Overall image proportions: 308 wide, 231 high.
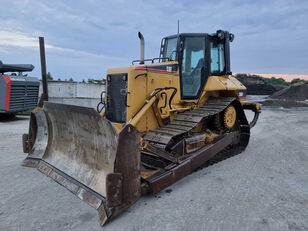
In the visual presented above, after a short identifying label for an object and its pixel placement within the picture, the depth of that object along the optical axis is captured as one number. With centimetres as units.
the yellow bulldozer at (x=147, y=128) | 300
